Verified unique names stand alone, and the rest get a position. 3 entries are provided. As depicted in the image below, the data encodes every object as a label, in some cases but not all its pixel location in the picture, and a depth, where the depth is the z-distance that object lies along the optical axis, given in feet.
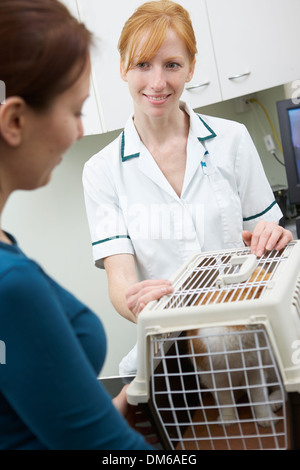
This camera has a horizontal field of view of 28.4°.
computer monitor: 6.40
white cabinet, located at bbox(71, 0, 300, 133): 6.63
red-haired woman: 4.52
